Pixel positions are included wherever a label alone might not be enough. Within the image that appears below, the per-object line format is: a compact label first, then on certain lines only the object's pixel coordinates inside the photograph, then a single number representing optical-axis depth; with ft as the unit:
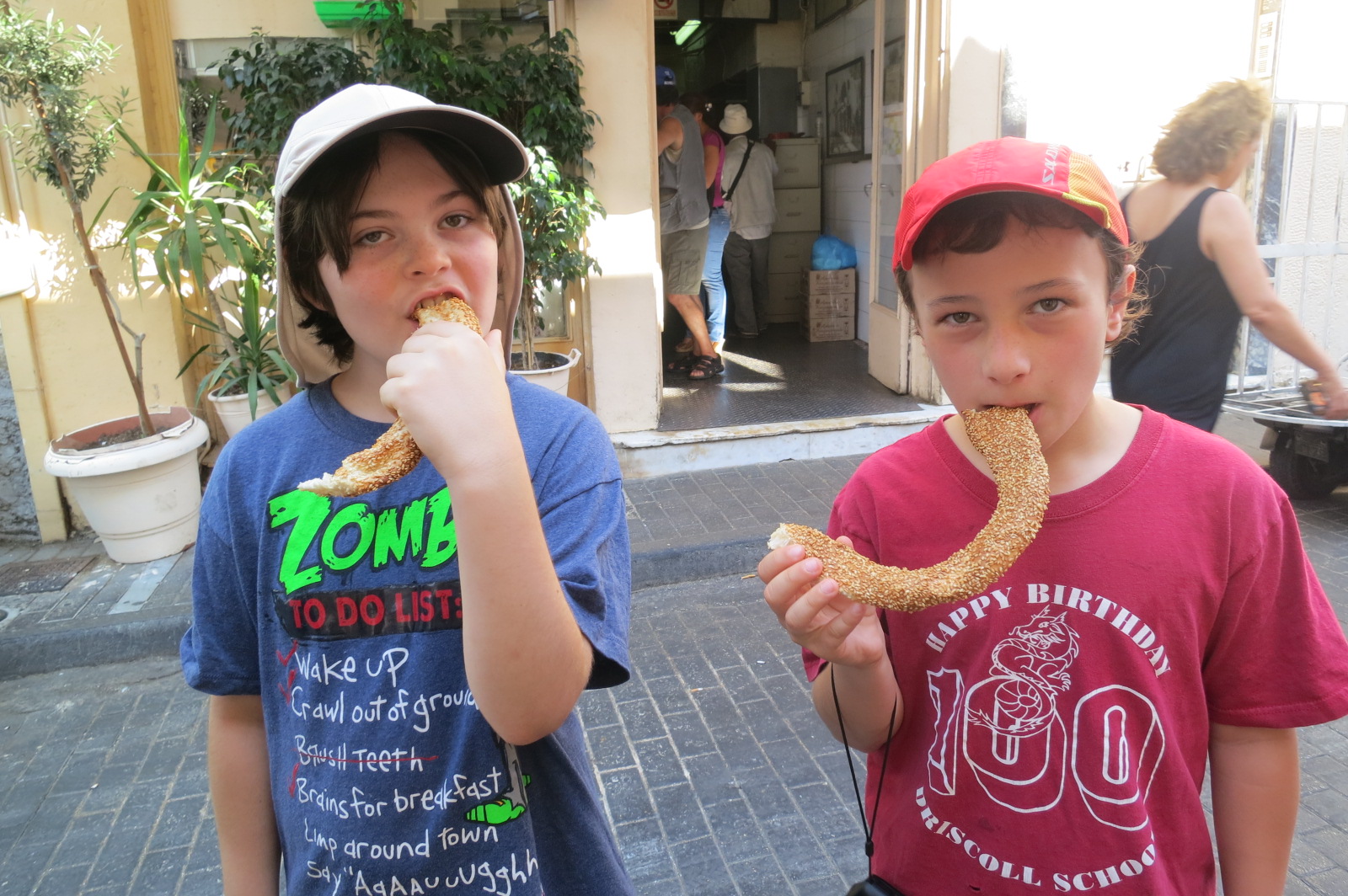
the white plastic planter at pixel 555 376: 20.36
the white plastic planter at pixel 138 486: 17.42
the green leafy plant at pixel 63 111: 16.02
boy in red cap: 4.29
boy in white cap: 4.40
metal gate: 21.52
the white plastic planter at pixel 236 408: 19.02
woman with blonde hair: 10.96
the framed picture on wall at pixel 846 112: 30.99
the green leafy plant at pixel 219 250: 17.38
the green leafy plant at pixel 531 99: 19.21
